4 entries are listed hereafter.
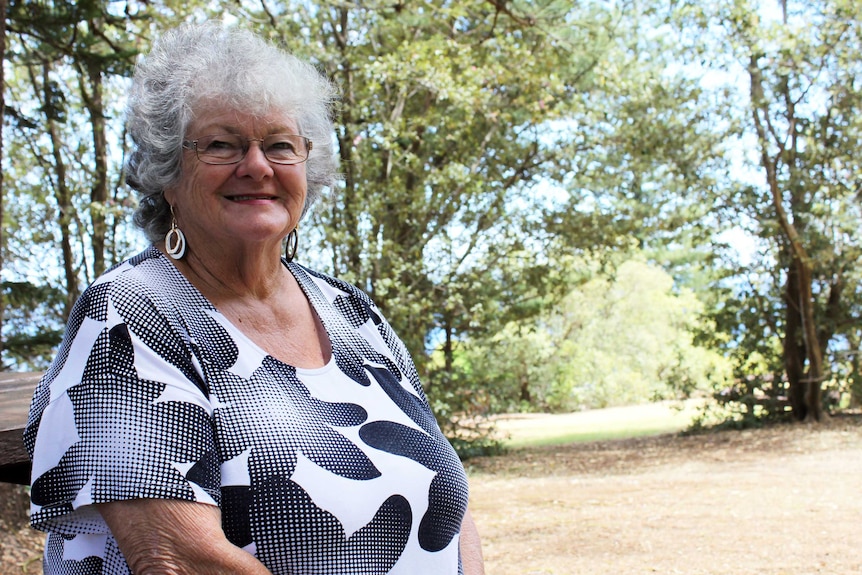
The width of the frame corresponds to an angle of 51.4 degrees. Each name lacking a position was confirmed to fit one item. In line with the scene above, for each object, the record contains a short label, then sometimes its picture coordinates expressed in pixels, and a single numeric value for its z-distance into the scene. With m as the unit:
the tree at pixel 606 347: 19.38
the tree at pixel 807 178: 11.21
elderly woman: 1.47
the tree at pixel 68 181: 9.70
